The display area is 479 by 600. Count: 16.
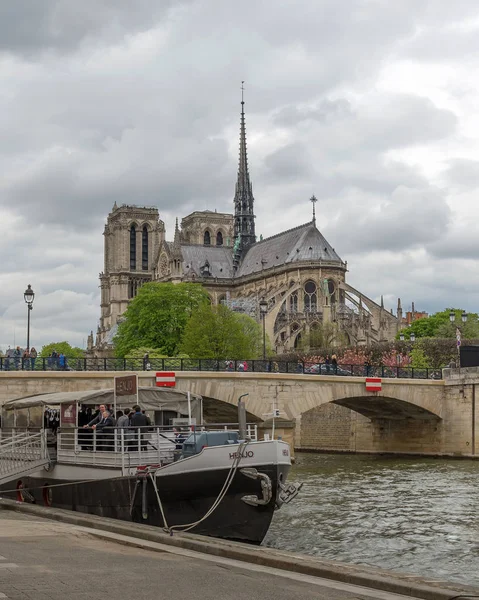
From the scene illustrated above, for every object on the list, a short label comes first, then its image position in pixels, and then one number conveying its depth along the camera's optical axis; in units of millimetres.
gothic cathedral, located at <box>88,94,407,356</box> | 121062
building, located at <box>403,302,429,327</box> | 157350
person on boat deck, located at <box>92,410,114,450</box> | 24266
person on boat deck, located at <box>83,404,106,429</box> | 25344
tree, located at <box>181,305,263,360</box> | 79000
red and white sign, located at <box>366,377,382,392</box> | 51000
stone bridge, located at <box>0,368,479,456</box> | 43812
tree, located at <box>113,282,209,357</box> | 92625
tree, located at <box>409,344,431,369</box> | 69125
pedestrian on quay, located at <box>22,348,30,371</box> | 43844
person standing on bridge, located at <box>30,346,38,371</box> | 44312
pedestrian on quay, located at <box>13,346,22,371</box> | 43969
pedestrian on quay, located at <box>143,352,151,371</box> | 46469
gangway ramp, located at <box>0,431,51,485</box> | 26172
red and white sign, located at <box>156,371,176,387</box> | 44656
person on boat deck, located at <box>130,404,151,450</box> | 23516
